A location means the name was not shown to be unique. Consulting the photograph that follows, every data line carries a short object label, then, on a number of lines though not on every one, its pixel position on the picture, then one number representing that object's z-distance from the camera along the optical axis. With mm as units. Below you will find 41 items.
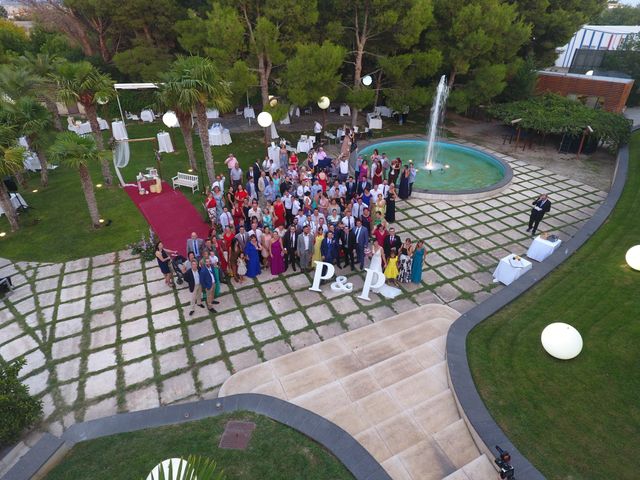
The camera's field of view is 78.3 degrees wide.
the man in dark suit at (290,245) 10367
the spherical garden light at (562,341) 7215
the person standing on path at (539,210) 12078
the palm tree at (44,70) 13414
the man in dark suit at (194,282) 8969
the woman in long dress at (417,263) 9867
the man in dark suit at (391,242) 10162
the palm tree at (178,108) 13500
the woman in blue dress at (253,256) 10086
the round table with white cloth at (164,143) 19297
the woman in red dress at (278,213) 11786
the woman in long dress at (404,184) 14484
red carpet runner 12562
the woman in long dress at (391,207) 12773
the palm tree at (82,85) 12820
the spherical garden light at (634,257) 9438
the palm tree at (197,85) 12930
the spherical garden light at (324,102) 17641
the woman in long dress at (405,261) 10062
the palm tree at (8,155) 10984
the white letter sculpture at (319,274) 9977
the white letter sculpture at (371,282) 9711
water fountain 18925
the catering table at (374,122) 23078
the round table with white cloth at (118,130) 20953
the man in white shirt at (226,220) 11282
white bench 15365
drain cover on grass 6121
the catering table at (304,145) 19422
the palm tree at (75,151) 11203
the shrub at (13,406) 6156
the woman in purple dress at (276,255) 10188
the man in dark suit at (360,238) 10398
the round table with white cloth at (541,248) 10986
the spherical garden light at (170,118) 14867
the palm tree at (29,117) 12523
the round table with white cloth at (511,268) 10055
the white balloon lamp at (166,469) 4772
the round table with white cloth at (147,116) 24891
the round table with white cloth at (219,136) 20000
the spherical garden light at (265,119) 14656
